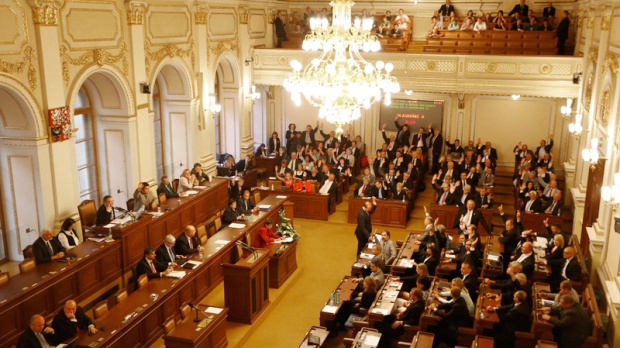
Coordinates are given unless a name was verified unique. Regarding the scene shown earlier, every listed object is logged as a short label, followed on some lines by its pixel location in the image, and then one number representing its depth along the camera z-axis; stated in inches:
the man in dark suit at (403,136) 740.0
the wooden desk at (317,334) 331.6
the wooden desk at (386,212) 581.6
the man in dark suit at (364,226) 488.1
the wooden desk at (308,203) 606.2
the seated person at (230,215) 505.8
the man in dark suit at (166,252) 404.8
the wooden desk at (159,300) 326.6
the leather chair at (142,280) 373.1
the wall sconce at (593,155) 400.8
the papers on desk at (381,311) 353.1
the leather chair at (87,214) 447.8
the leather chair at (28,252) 387.5
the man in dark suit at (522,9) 714.2
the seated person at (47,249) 374.3
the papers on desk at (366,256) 443.7
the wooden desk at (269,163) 721.6
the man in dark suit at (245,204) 523.8
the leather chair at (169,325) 328.8
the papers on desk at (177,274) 387.9
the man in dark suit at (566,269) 387.2
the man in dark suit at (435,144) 710.1
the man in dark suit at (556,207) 520.7
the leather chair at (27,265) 359.8
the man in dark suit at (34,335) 299.3
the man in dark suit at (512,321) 330.3
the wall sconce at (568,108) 626.9
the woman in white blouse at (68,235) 403.6
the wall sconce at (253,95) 730.2
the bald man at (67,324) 317.7
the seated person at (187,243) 430.6
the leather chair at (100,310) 336.5
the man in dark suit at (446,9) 754.2
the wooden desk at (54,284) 330.3
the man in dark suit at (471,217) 501.8
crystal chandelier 341.4
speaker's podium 393.4
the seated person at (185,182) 550.6
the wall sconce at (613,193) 317.1
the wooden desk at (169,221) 427.5
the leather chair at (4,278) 343.6
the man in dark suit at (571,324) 315.0
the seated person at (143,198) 482.6
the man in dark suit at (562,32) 674.8
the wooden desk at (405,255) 422.6
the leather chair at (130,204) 494.6
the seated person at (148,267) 386.9
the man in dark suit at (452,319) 340.2
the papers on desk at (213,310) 352.0
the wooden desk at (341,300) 370.6
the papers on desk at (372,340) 323.0
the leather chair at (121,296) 354.6
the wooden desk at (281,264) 449.1
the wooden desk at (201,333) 321.1
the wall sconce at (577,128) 537.3
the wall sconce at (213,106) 639.1
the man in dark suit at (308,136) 762.8
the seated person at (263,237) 467.5
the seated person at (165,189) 518.6
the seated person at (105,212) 443.2
